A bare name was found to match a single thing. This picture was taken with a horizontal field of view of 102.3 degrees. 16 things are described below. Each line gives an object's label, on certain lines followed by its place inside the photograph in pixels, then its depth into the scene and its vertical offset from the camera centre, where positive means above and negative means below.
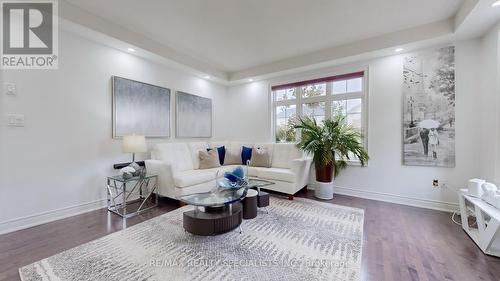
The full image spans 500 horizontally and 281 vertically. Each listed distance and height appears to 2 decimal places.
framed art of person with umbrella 2.97 +0.49
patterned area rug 1.56 -1.04
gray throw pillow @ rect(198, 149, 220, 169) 3.82 -0.38
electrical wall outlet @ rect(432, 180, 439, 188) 3.05 -0.66
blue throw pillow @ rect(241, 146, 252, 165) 4.33 -0.32
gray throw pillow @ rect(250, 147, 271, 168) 4.03 -0.39
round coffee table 1.94 -0.78
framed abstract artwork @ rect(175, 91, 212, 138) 4.17 +0.52
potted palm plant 3.37 -0.11
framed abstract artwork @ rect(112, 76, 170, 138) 3.18 +0.53
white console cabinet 1.80 -0.82
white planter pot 3.46 -0.87
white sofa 3.09 -0.55
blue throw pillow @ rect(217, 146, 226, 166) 4.36 -0.30
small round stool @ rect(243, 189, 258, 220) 2.55 -0.86
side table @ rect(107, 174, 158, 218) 2.85 -0.91
